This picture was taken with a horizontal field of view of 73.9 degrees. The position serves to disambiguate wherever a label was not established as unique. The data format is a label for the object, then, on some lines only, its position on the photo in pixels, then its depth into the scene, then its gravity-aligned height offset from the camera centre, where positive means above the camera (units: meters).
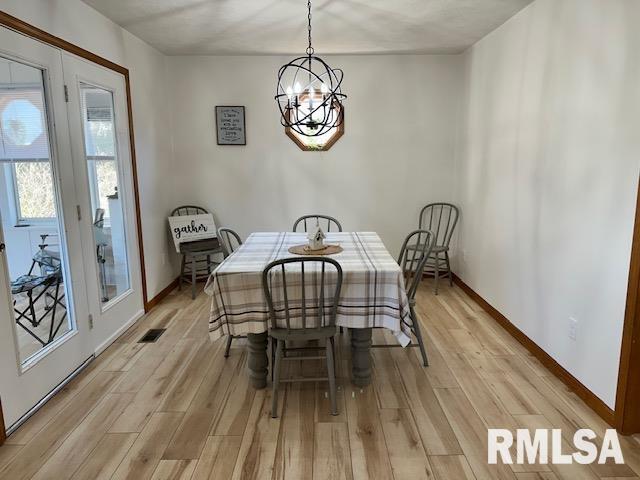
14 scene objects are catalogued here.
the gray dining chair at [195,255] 4.40 -0.81
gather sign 4.44 -0.54
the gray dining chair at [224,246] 3.01 -0.50
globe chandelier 4.49 +1.02
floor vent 3.34 -1.26
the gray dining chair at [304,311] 2.32 -0.75
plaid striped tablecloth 2.37 -0.69
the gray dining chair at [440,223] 4.78 -0.57
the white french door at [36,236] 2.21 -0.33
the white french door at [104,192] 2.88 -0.11
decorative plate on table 2.81 -0.50
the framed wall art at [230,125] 4.61 +0.55
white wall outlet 2.51 -0.92
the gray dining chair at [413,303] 2.66 -0.84
